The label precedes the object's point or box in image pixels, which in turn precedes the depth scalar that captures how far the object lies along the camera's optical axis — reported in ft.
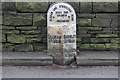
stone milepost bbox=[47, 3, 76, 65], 18.92
